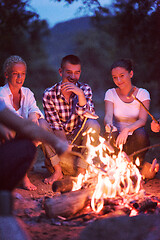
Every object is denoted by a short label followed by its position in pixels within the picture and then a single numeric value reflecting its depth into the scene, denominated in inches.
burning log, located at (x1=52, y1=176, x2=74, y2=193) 144.9
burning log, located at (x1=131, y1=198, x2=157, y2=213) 120.9
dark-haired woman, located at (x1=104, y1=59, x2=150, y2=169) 174.7
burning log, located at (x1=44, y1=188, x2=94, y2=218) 116.7
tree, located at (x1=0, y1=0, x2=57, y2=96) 375.9
